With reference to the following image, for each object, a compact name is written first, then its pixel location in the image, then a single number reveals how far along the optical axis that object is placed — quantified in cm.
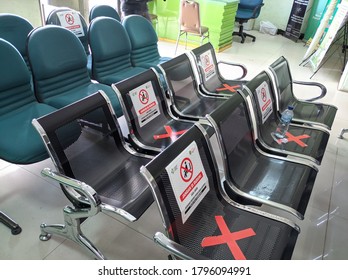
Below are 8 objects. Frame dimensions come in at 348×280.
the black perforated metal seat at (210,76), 263
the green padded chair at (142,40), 292
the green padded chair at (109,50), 247
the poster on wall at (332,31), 415
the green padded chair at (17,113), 156
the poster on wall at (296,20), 671
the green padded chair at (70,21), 287
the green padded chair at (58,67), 202
